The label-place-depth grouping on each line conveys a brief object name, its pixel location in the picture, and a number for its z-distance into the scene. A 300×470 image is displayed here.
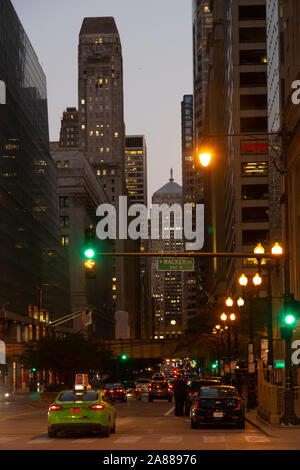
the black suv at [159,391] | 68.00
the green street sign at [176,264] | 33.72
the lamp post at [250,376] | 44.44
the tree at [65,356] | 80.19
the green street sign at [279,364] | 57.16
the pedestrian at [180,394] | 41.59
